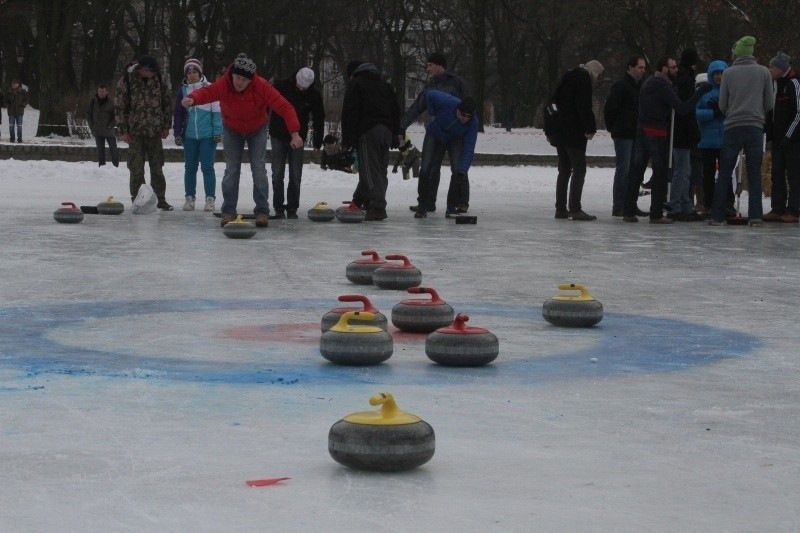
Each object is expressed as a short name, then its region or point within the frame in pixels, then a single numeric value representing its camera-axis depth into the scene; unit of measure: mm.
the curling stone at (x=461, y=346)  5367
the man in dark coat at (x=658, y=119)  14344
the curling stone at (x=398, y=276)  8047
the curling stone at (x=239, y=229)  11750
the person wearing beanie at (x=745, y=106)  13617
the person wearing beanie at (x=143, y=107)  14922
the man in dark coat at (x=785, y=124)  14312
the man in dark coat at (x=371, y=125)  14422
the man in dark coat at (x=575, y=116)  14789
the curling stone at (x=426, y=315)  6289
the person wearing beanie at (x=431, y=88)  14812
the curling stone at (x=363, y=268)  8406
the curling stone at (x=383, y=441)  3584
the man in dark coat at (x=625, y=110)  15320
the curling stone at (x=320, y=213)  14289
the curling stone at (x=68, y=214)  13469
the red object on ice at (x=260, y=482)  3494
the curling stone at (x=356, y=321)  5633
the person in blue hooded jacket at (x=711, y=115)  14875
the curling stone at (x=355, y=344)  5297
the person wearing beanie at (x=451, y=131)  14477
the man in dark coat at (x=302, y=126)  14125
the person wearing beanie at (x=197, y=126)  14664
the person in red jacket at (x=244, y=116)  12594
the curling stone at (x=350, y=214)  14266
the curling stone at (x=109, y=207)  14906
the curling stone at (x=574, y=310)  6629
